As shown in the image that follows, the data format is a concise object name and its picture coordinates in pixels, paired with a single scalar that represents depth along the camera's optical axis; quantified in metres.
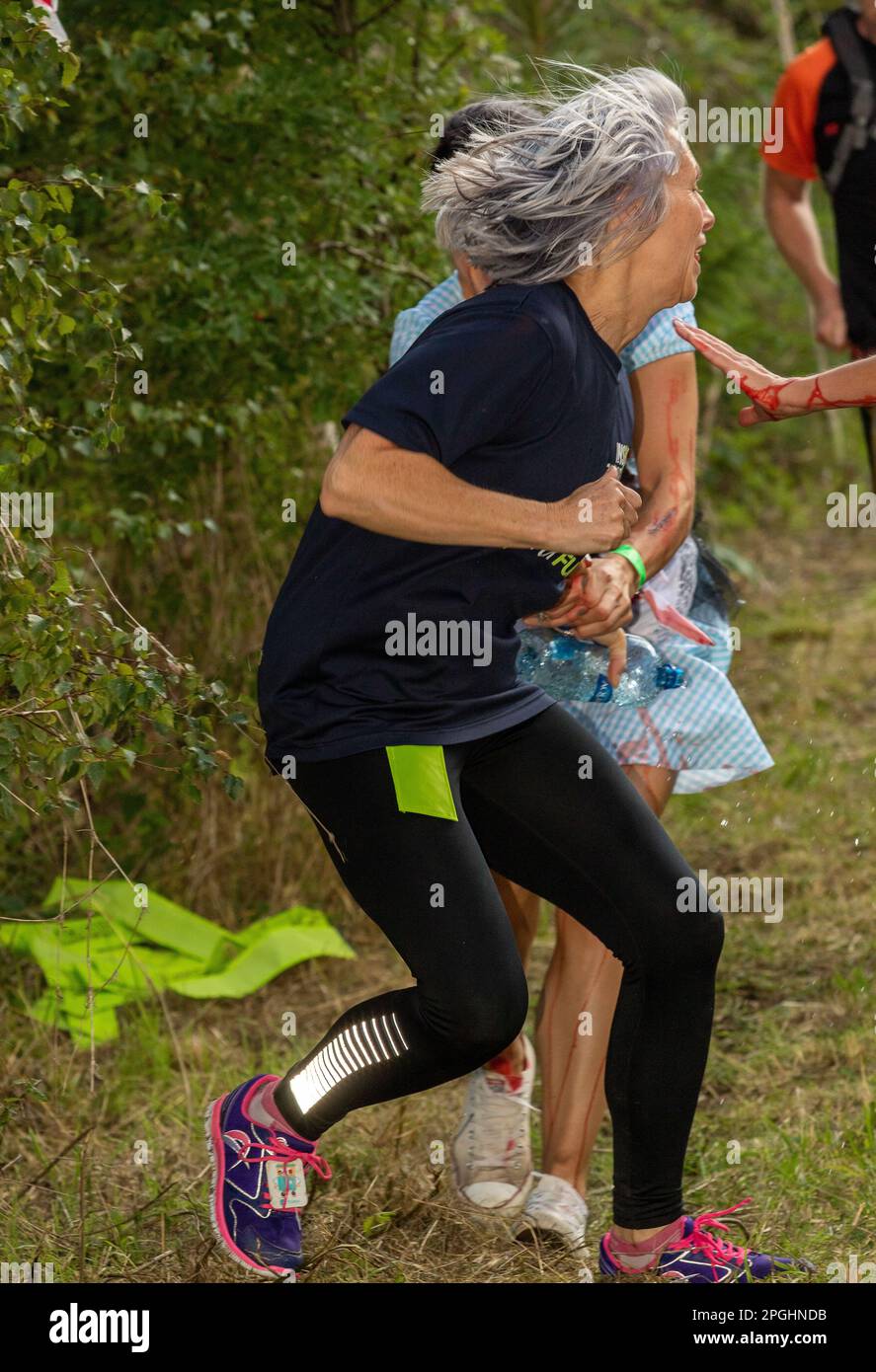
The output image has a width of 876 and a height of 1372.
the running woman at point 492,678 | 4.90
